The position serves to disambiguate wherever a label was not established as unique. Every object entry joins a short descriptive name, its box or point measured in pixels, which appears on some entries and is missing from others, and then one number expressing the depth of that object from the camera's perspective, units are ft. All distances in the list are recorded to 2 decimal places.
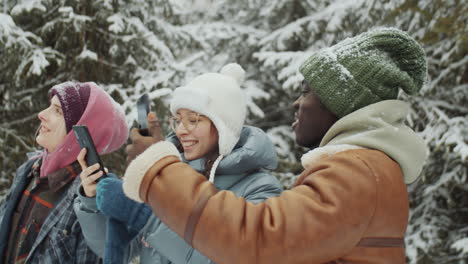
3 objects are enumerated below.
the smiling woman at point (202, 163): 6.59
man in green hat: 4.01
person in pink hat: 8.41
